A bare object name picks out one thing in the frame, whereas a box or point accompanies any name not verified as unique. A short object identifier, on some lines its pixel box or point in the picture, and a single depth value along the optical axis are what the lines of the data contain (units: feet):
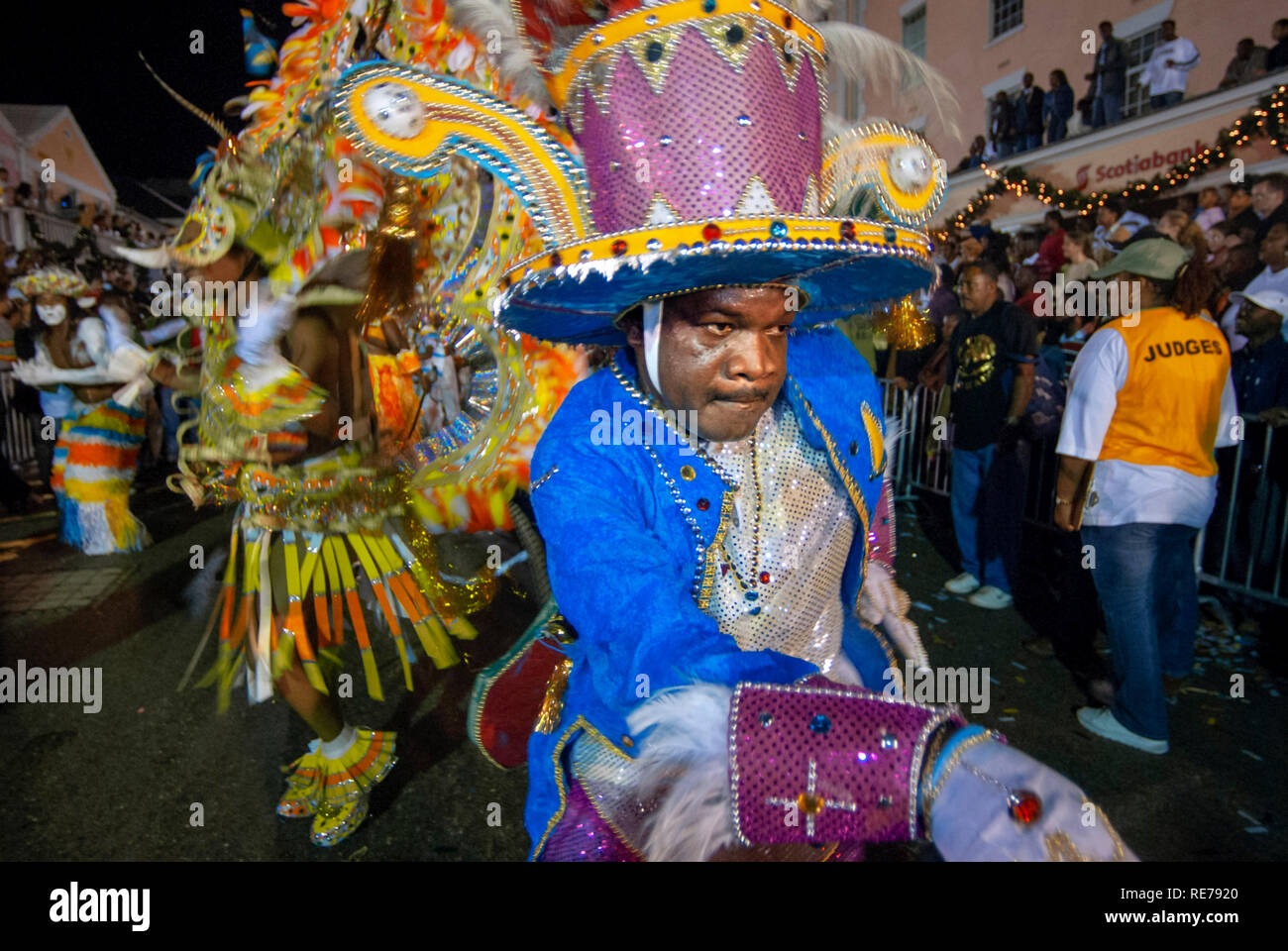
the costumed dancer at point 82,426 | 21.74
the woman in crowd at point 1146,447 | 10.85
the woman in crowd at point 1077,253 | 24.91
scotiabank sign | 33.50
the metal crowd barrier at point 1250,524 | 15.71
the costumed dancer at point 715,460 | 3.50
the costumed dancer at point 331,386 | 7.68
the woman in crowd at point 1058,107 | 38.68
